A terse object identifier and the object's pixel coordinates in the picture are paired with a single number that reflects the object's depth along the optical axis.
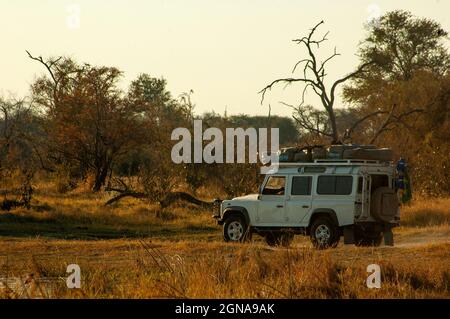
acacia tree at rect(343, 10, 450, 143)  60.31
